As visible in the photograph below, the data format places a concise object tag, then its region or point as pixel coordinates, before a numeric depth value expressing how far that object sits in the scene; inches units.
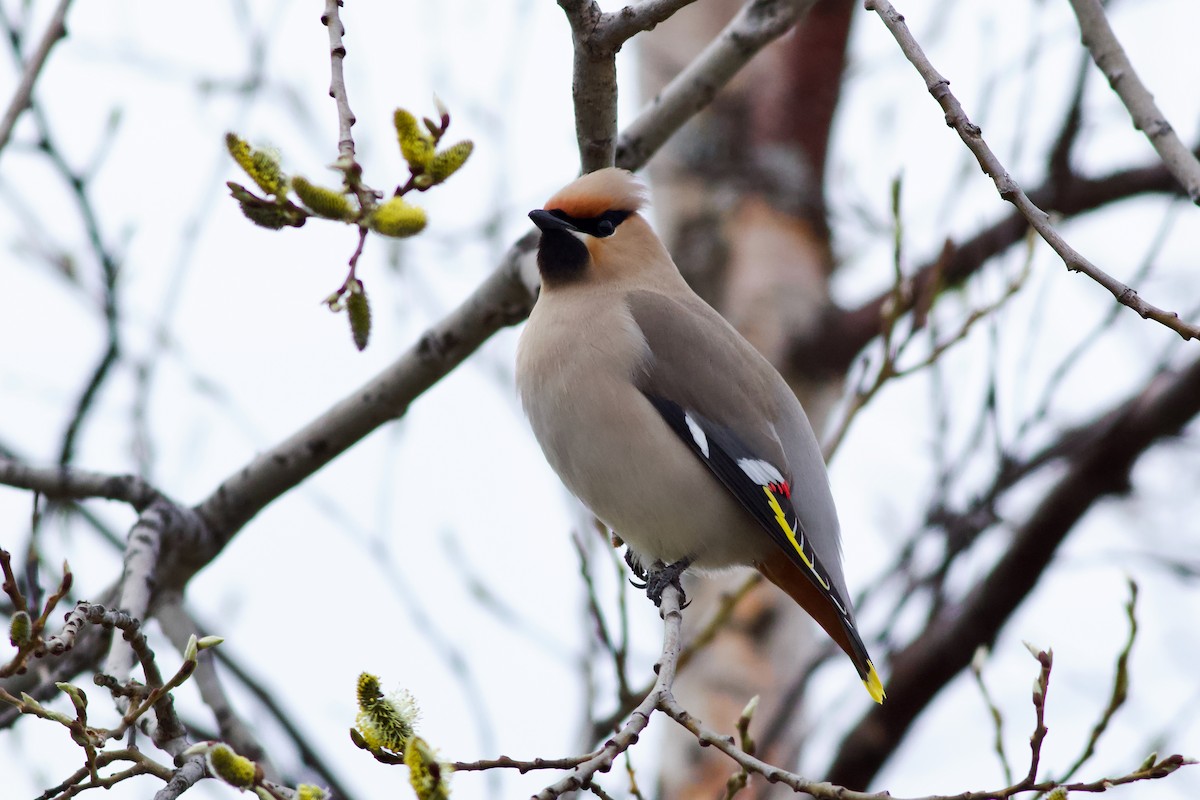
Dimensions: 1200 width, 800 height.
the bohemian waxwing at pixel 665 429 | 296.7
